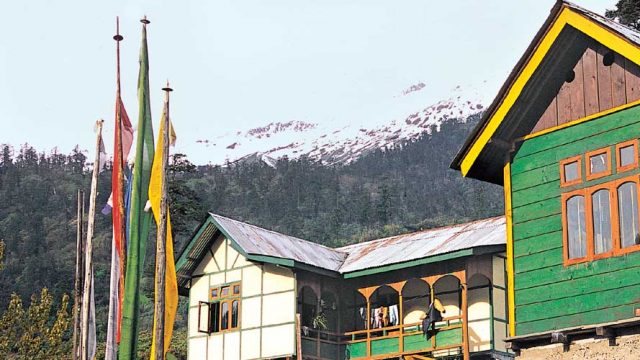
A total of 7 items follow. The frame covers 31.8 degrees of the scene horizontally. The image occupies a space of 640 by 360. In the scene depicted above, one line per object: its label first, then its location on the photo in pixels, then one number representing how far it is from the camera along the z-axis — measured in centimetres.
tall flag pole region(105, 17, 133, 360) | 2847
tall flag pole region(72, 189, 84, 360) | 3400
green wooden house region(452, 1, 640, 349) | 1859
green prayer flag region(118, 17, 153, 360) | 2736
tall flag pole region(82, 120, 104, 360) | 3053
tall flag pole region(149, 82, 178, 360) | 2545
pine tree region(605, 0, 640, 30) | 3572
